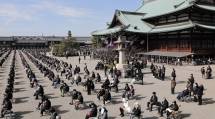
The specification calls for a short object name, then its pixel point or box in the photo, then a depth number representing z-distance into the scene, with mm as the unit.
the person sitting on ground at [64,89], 17629
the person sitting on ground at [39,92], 17047
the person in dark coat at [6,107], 13411
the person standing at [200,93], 14980
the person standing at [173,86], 17645
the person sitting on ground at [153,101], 14189
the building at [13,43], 125857
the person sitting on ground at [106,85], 18038
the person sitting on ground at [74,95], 15546
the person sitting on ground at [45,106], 13749
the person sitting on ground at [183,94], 15665
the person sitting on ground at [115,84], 19015
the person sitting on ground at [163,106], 13262
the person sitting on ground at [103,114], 12389
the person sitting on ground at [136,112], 12627
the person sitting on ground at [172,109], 12647
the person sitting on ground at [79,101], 14742
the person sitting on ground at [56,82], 20807
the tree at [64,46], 64608
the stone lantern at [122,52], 26286
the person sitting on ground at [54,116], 11824
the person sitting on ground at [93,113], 12349
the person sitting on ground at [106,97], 15526
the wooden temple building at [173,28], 34903
